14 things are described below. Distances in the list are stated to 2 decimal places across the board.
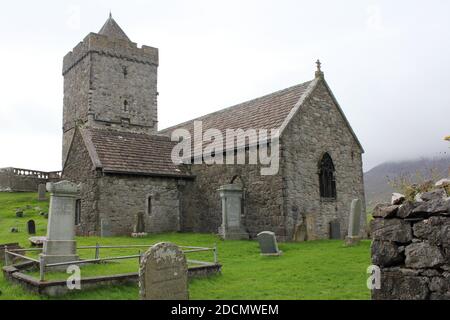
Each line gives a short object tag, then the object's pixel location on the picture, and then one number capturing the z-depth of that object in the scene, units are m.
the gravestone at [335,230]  19.29
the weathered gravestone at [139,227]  19.64
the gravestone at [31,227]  20.73
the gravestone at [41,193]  36.99
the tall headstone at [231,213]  18.33
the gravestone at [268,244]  13.98
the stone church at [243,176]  18.56
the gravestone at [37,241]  14.57
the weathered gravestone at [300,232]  17.44
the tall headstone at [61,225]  10.97
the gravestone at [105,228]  19.41
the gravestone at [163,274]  7.39
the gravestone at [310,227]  17.73
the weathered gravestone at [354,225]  15.24
